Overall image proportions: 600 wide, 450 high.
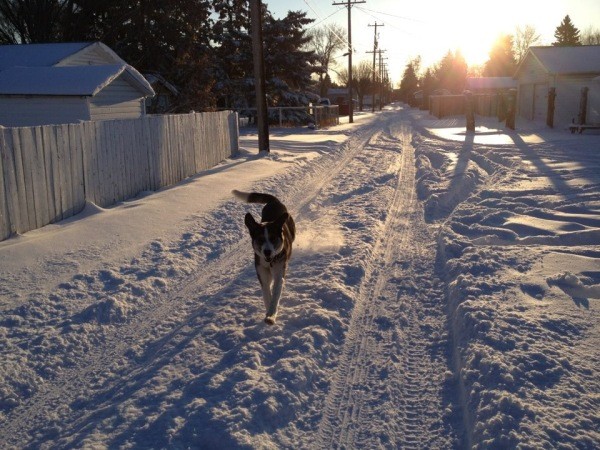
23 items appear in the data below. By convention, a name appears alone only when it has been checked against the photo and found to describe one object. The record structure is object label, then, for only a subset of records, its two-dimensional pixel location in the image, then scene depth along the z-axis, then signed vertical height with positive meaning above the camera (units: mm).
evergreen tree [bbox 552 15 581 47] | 87688 +12137
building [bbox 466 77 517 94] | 63156 +3167
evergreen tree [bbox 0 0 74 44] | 38594 +7195
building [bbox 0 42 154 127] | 17391 +893
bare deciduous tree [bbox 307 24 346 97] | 103625 +13002
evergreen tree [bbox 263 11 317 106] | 41906 +4296
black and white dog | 4973 -1289
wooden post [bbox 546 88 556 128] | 30547 +176
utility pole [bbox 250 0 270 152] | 18672 +1432
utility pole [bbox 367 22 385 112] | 89750 +11112
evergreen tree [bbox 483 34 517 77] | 93688 +8819
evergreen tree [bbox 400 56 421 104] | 135262 +8908
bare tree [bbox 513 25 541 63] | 107875 +13387
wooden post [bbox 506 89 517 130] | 31281 +0
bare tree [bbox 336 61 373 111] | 111250 +8752
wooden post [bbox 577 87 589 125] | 27953 +123
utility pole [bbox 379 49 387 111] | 108938 +10051
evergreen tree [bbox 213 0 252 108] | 41219 +4754
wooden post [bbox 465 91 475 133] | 30286 -35
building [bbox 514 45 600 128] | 30953 +1779
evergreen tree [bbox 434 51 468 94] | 105312 +7658
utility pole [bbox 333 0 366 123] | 47991 +5680
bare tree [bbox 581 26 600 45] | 103888 +13304
